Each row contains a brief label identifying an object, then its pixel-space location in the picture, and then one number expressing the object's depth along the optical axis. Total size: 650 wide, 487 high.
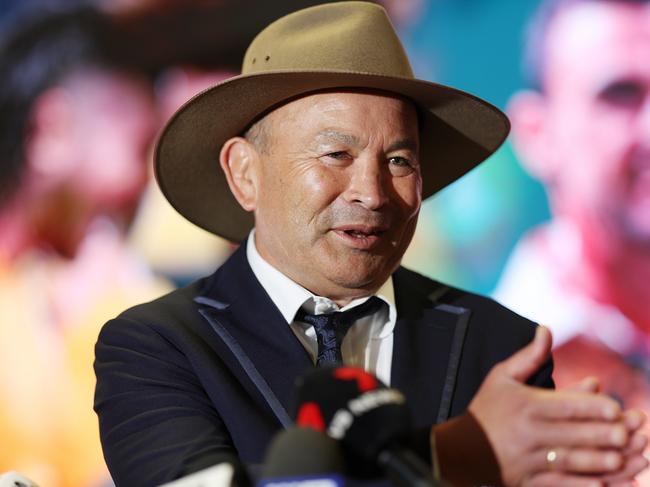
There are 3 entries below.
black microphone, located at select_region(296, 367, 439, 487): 2.60
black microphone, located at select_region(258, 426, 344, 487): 2.59
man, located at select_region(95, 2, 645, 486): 2.95
